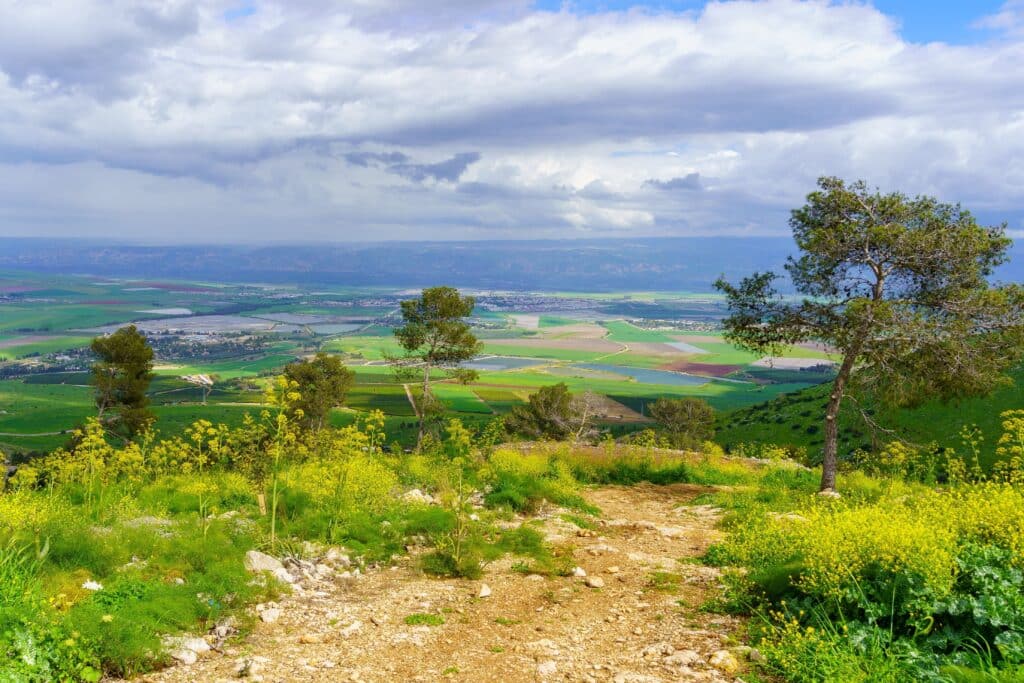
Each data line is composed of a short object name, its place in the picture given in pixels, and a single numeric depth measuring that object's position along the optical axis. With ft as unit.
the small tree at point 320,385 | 167.52
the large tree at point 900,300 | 52.95
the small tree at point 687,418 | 209.59
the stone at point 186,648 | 24.75
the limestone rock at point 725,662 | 23.90
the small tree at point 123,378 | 147.43
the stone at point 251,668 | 23.61
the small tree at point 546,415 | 173.51
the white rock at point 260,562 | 32.53
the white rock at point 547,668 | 24.45
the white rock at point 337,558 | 36.04
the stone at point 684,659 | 24.66
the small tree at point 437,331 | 115.14
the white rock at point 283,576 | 32.50
